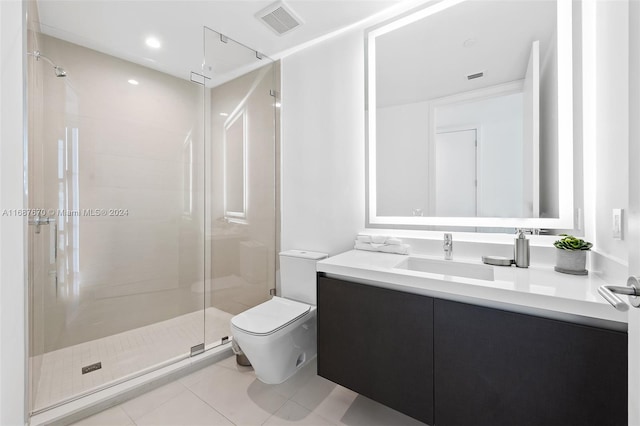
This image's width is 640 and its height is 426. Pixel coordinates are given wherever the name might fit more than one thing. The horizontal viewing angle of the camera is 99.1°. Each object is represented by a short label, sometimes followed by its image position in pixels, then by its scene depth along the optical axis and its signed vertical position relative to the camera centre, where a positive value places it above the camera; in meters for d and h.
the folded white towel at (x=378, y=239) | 1.77 -0.18
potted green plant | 1.16 -0.19
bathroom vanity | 0.87 -0.51
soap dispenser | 1.33 -0.19
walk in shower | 1.88 +0.09
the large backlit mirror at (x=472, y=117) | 1.39 +0.56
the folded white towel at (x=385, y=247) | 1.70 -0.23
